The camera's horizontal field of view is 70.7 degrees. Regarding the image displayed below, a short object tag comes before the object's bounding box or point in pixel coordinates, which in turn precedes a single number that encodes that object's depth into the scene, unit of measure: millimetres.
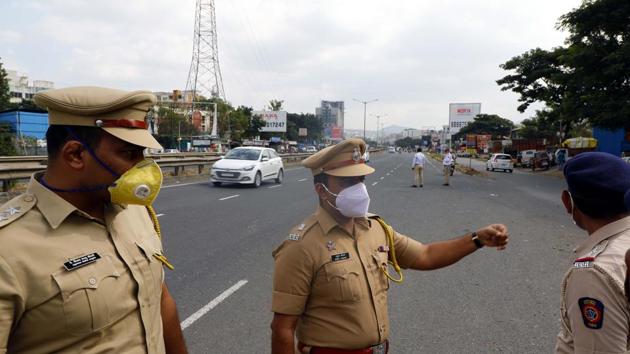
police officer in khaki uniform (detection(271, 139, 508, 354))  2164
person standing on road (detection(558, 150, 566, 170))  35625
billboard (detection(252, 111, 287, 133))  73625
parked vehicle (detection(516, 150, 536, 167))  42531
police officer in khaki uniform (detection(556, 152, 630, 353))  1585
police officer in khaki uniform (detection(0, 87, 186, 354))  1458
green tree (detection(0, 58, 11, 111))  40478
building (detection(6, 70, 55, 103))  106438
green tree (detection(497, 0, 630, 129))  20578
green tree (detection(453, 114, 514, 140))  103125
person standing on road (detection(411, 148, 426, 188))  18484
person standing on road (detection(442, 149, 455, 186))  20072
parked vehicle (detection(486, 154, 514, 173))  35344
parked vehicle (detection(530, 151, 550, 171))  38228
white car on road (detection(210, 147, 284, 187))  16531
